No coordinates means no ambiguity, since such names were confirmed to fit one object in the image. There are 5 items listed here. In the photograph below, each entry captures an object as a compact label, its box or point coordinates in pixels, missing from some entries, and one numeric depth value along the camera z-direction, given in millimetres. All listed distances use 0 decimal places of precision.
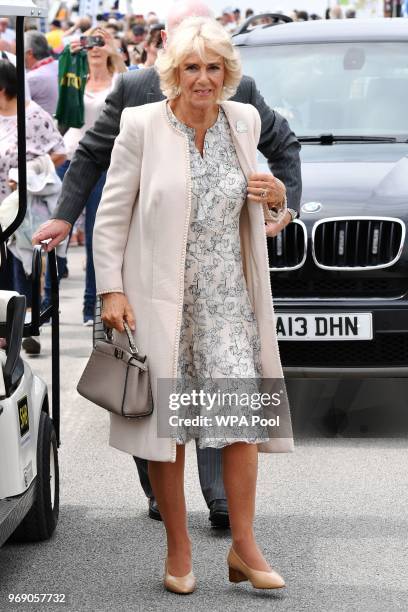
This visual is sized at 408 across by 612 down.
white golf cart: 6046
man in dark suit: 7055
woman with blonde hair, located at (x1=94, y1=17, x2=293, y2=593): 6154
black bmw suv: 8917
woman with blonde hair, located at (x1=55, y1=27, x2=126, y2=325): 14747
